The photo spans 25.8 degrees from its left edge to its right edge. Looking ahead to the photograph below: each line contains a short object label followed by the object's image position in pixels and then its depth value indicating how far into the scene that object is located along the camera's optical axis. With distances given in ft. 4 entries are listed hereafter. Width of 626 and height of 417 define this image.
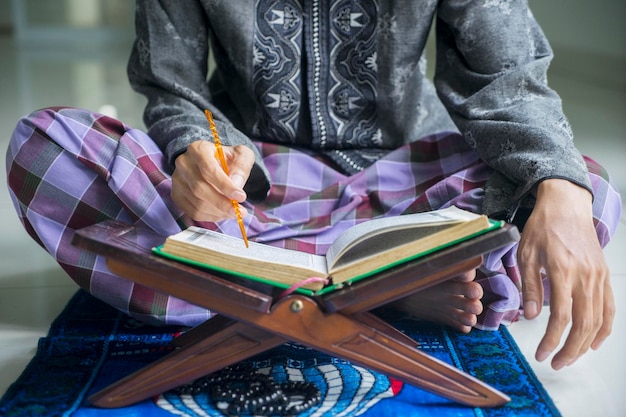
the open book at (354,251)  4.18
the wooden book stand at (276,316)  4.20
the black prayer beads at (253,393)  4.49
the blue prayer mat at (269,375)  4.52
